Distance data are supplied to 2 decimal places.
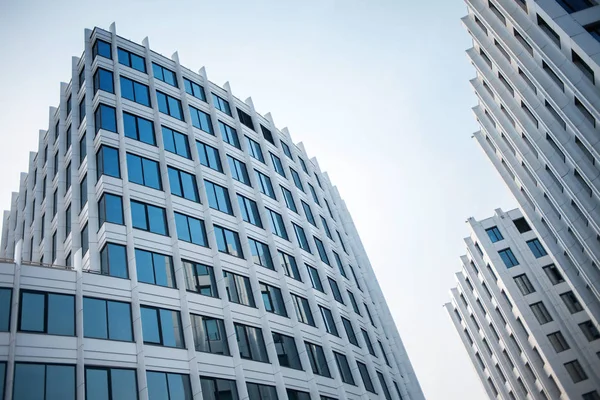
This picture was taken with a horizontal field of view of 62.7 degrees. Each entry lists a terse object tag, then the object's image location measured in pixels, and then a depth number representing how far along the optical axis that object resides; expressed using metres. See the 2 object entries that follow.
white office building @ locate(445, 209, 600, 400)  53.94
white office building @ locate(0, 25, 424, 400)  26.52
